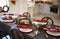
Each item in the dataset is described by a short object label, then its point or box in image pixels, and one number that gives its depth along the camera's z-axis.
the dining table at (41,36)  1.83
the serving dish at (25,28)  2.07
